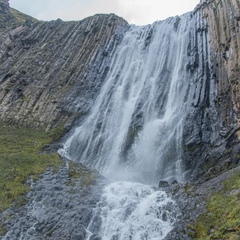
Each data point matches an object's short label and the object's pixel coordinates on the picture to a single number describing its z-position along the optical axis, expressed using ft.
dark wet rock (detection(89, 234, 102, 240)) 43.23
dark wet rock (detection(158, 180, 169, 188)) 58.51
